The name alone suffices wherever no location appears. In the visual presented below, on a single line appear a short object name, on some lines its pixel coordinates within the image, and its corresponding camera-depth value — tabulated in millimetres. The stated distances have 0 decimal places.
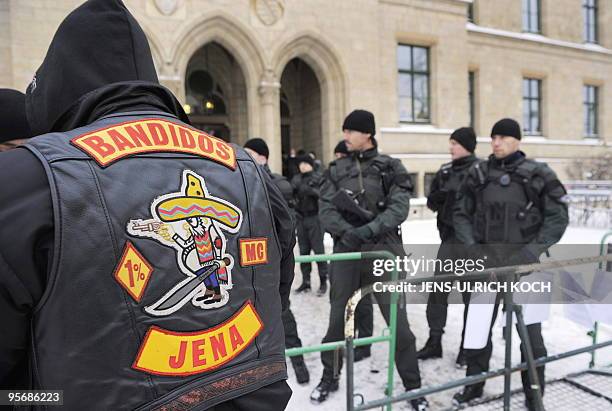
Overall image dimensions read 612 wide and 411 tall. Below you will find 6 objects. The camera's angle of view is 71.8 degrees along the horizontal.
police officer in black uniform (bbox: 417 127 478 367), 3900
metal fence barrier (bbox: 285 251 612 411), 2553
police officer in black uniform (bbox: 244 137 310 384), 3402
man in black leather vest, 911
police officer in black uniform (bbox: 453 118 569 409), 3104
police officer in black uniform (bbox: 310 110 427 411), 3141
